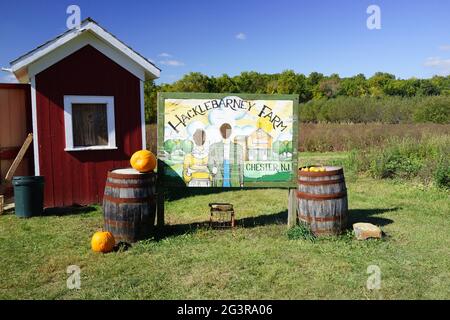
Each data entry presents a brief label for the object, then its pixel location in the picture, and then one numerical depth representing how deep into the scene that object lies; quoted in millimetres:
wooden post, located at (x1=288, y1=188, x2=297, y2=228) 7238
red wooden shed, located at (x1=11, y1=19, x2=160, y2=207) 9492
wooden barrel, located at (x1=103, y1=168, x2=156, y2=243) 6621
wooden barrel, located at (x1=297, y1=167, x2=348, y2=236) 6875
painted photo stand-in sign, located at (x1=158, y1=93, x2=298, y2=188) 7266
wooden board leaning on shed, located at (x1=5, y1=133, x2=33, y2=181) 9477
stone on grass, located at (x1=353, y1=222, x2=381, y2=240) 6773
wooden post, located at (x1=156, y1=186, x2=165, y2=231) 7324
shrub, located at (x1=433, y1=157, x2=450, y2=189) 10602
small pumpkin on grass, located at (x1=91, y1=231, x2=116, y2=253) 6305
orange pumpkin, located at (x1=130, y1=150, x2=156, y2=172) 6922
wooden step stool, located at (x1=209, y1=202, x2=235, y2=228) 7711
